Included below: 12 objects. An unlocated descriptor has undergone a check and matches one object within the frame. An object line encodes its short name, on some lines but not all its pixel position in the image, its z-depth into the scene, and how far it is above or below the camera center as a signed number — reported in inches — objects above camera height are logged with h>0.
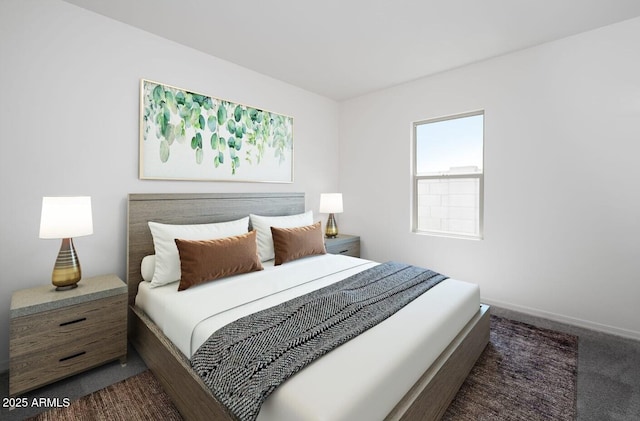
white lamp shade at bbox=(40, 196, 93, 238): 71.2 -2.6
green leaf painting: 100.2 +27.4
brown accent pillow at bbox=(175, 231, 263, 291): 82.2 -15.3
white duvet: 42.0 -25.8
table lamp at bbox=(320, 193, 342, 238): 151.8 +0.4
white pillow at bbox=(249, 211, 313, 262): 112.5 -7.4
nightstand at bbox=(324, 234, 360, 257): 142.2 -18.8
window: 128.5 +15.3
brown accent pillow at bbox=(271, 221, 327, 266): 108.1 -13.6
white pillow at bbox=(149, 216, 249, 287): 85.8 -10.0
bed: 44.9 -28.6
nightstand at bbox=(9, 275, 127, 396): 65.9 -30.5
